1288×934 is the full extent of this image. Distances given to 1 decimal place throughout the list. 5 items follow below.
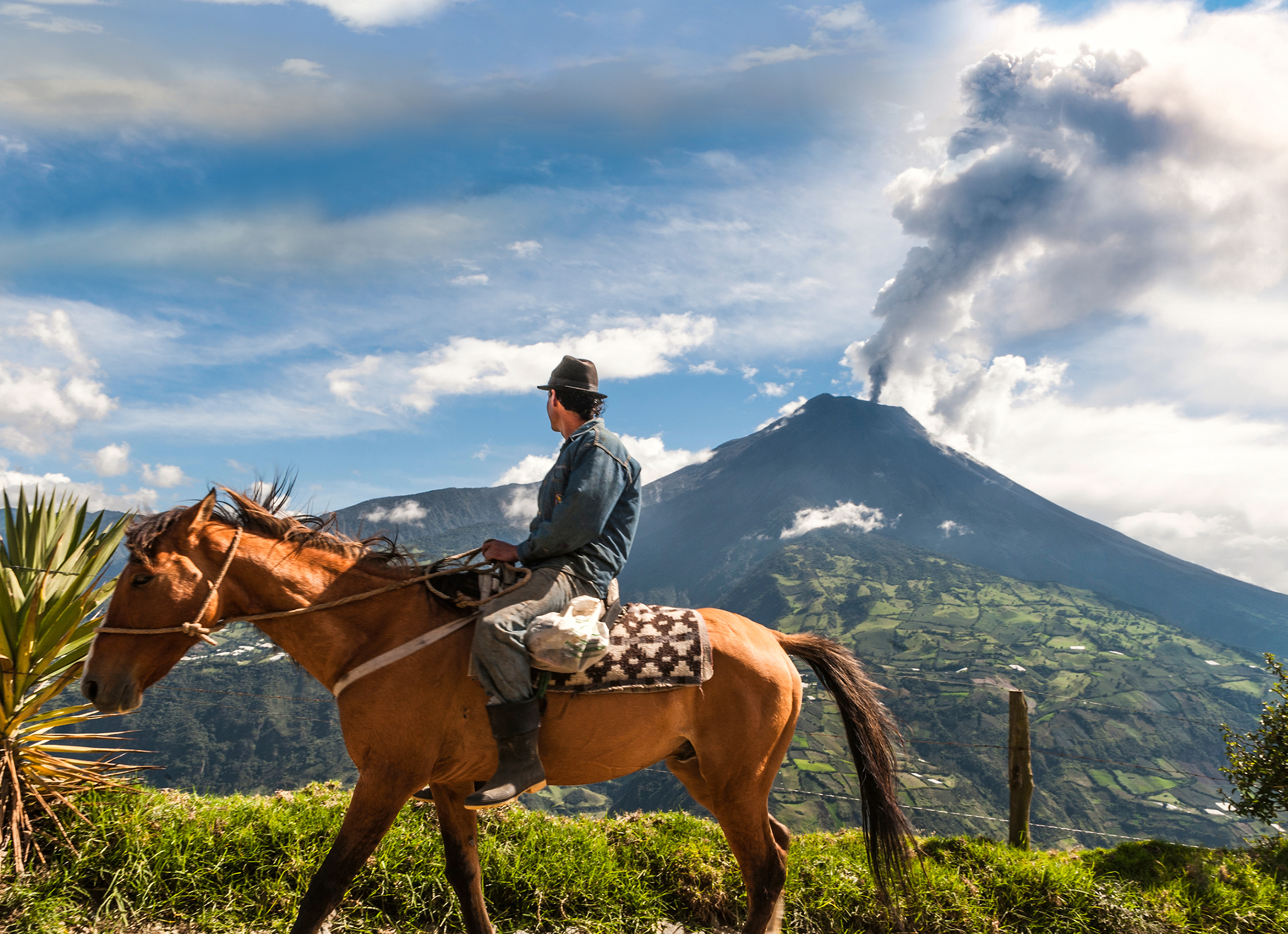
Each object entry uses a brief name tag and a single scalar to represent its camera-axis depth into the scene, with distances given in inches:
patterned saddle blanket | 137.6
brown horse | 119.6
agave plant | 169.8
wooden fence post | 261.4
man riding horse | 126.3
